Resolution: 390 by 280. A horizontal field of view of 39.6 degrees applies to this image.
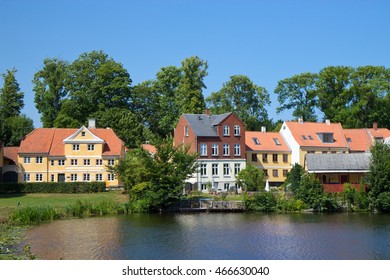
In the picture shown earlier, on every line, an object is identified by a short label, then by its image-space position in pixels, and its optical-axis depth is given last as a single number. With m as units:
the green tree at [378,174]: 44.16
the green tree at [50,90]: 71.31
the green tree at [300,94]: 77.75
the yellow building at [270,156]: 60.81
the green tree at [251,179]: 51.12
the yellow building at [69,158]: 57.75
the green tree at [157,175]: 44.74
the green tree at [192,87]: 70.75
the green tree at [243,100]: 77.69
